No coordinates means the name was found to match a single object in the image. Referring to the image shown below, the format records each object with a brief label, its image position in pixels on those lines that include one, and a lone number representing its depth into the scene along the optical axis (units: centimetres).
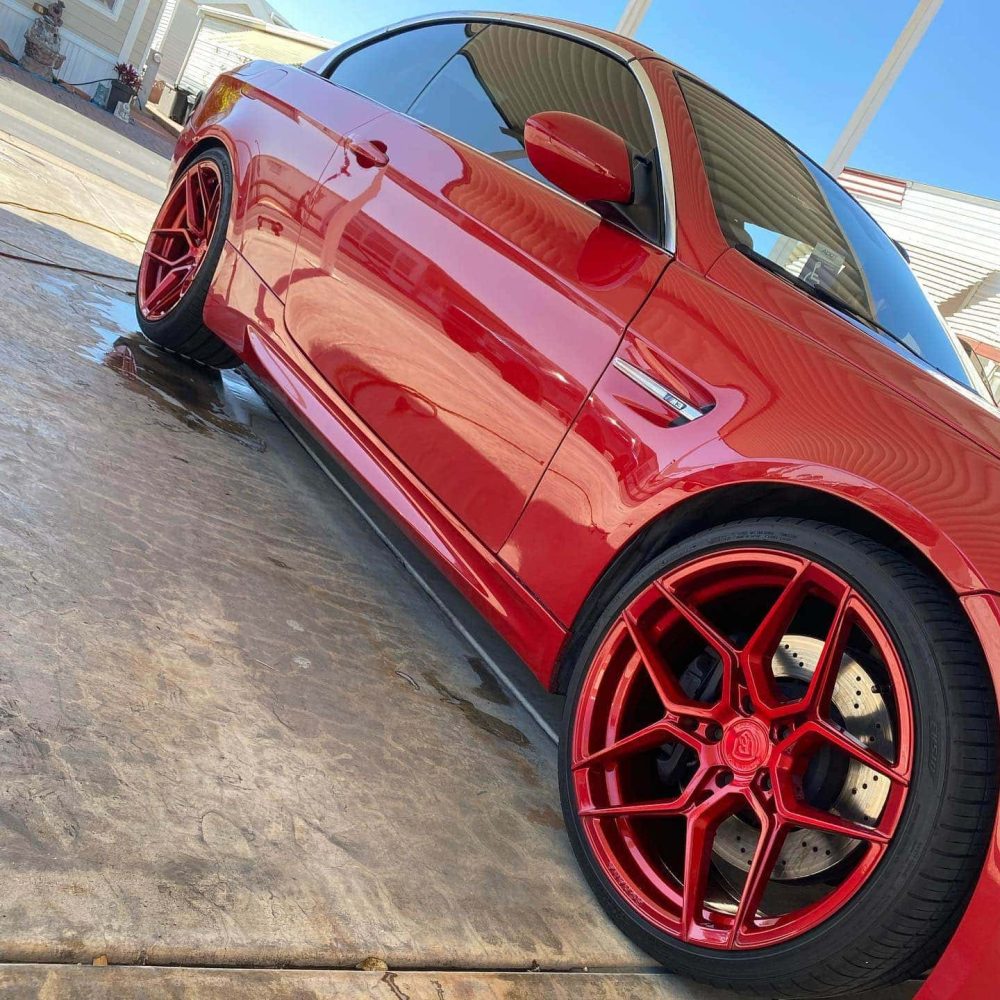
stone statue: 1833
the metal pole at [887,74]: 643
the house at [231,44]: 1933
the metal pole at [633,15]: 716
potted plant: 1834
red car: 129
